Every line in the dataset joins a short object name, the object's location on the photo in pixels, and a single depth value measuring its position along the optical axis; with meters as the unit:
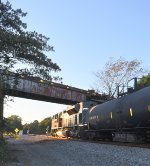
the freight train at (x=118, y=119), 9.36
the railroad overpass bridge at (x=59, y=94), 23.58
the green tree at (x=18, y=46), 8.38
